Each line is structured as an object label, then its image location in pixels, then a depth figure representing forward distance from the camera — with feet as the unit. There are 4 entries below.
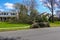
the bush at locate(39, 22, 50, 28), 35.45
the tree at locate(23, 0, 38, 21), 61.66
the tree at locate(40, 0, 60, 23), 68.95
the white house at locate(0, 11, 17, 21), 104.02
